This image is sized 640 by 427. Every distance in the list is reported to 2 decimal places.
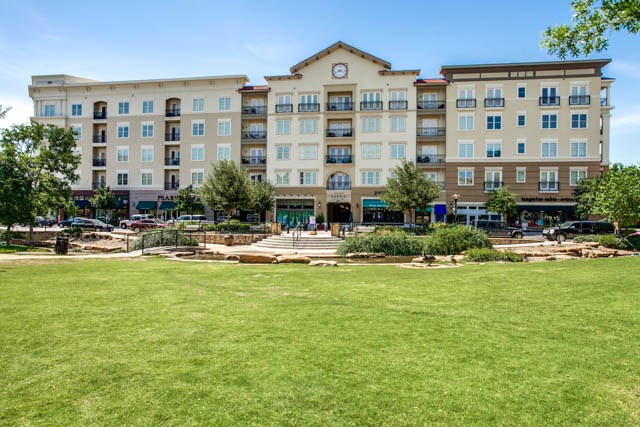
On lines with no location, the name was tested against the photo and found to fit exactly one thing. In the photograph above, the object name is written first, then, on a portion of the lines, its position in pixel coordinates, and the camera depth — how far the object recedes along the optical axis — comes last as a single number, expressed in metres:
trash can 23.03
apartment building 46.31
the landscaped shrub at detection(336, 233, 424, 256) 22.23
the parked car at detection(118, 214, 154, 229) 47.28
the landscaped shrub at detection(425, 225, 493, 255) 22.27
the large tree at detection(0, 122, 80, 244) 26.34
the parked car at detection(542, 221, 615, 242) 31.80
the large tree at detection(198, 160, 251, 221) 37.97
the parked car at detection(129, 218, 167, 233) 43.75
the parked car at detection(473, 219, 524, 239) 32.12
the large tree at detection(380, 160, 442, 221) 38.41
